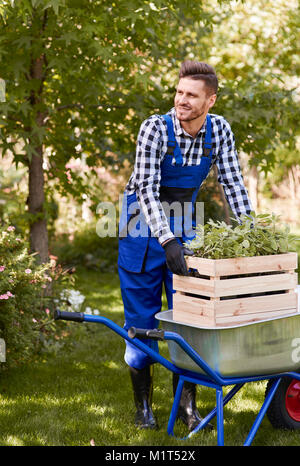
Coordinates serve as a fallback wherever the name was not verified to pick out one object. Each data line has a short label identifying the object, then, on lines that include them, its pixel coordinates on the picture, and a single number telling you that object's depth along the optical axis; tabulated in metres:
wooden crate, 4.77
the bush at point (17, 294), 7.28
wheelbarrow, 4.75
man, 5.46
